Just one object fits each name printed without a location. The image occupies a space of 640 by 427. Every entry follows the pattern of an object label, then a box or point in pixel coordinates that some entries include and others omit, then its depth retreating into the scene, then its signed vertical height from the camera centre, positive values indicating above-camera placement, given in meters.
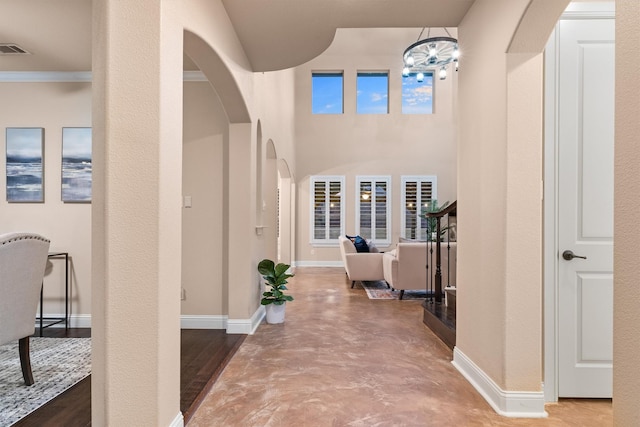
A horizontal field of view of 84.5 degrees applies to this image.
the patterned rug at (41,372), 2.20 -1.20
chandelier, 5.82 +2.88
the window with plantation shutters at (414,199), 9.12 +0.41
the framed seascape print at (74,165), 3.87 +0.54
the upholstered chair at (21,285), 2.27 -0.48
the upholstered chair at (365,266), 6.06 -0.88
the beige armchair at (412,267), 5.22 -0.78
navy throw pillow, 6.51 -0.56
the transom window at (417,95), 9.34 +3.19
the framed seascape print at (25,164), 3.85 +0.55
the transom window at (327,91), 9.40 +3.31
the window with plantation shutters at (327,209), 9.19 +0.15
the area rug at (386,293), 5.46 -1.27
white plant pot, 4.02 -1.13
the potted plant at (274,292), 3.98 -0.88
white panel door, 2.24 +0.12
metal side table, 3.69 -0.95
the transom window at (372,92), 9.38 +3.28
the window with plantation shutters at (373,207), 9.16 +0.20
